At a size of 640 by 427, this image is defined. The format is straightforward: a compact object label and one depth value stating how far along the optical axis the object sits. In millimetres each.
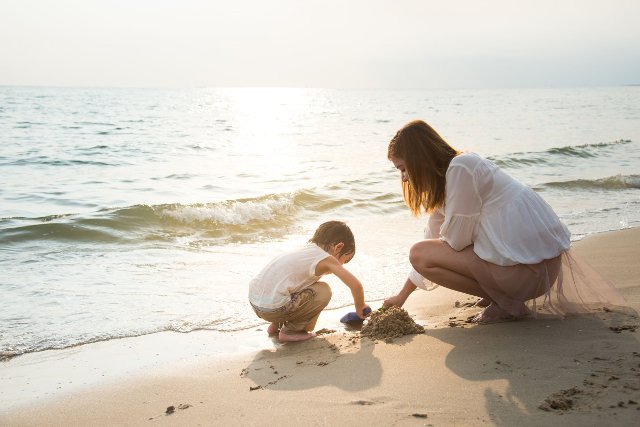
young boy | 4168
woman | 3605
